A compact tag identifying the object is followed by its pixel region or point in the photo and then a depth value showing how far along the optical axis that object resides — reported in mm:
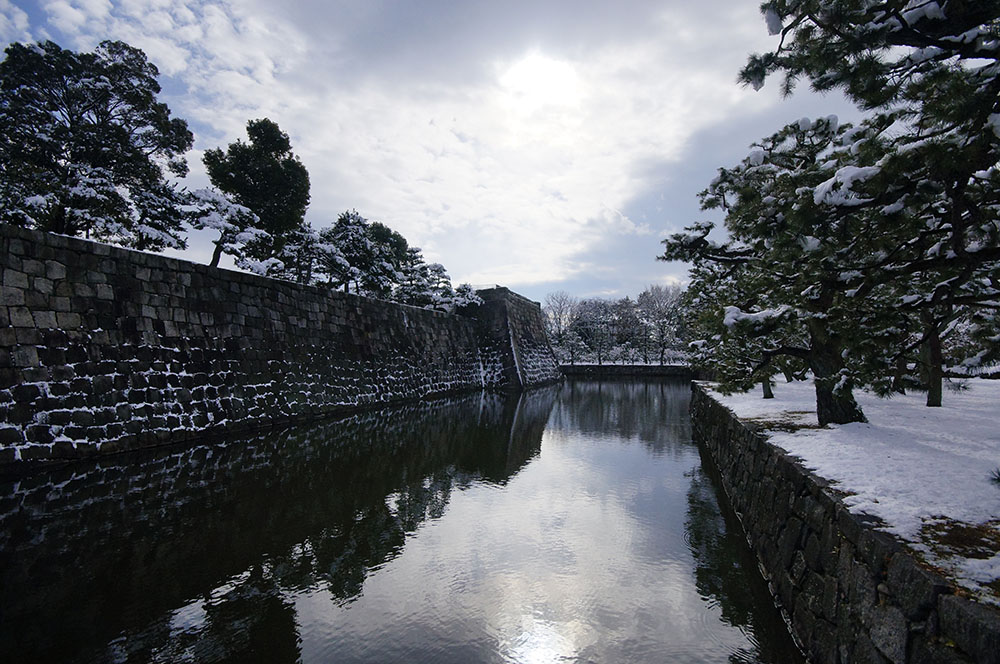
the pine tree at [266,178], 16781
